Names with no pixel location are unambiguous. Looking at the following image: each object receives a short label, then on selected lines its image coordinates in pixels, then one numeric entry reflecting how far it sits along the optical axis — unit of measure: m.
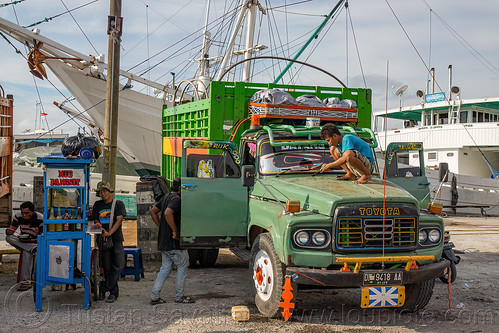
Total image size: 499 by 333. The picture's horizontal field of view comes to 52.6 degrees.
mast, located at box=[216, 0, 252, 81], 23.11
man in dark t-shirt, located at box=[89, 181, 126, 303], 6.77
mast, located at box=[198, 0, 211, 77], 28.24
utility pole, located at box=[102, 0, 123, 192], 10.75
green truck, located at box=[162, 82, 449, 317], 5.34
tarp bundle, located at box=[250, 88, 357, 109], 8.23
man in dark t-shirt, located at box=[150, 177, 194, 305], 6.51
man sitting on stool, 6.96
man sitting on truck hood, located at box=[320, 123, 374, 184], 6.28
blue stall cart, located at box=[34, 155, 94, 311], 6.26
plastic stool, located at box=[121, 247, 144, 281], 7.93
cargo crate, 8.79
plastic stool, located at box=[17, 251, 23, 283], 7.00
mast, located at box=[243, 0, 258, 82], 22.62
